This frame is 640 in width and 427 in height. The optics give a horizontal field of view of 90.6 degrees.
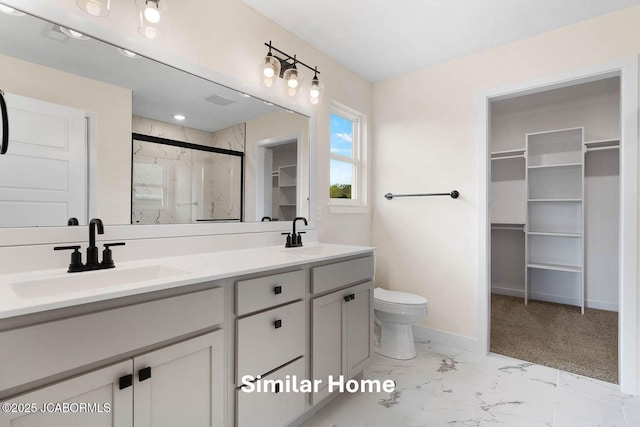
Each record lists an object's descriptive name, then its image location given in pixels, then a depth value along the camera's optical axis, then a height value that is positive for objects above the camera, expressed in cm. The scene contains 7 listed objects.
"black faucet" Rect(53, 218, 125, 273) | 122 -17
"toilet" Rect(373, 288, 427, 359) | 235 -80
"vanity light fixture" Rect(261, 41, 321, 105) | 204 +95
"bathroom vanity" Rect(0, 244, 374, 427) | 83 -43
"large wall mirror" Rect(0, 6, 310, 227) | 121 +36
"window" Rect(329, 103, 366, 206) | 279 +52
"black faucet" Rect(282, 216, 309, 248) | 212 -17
